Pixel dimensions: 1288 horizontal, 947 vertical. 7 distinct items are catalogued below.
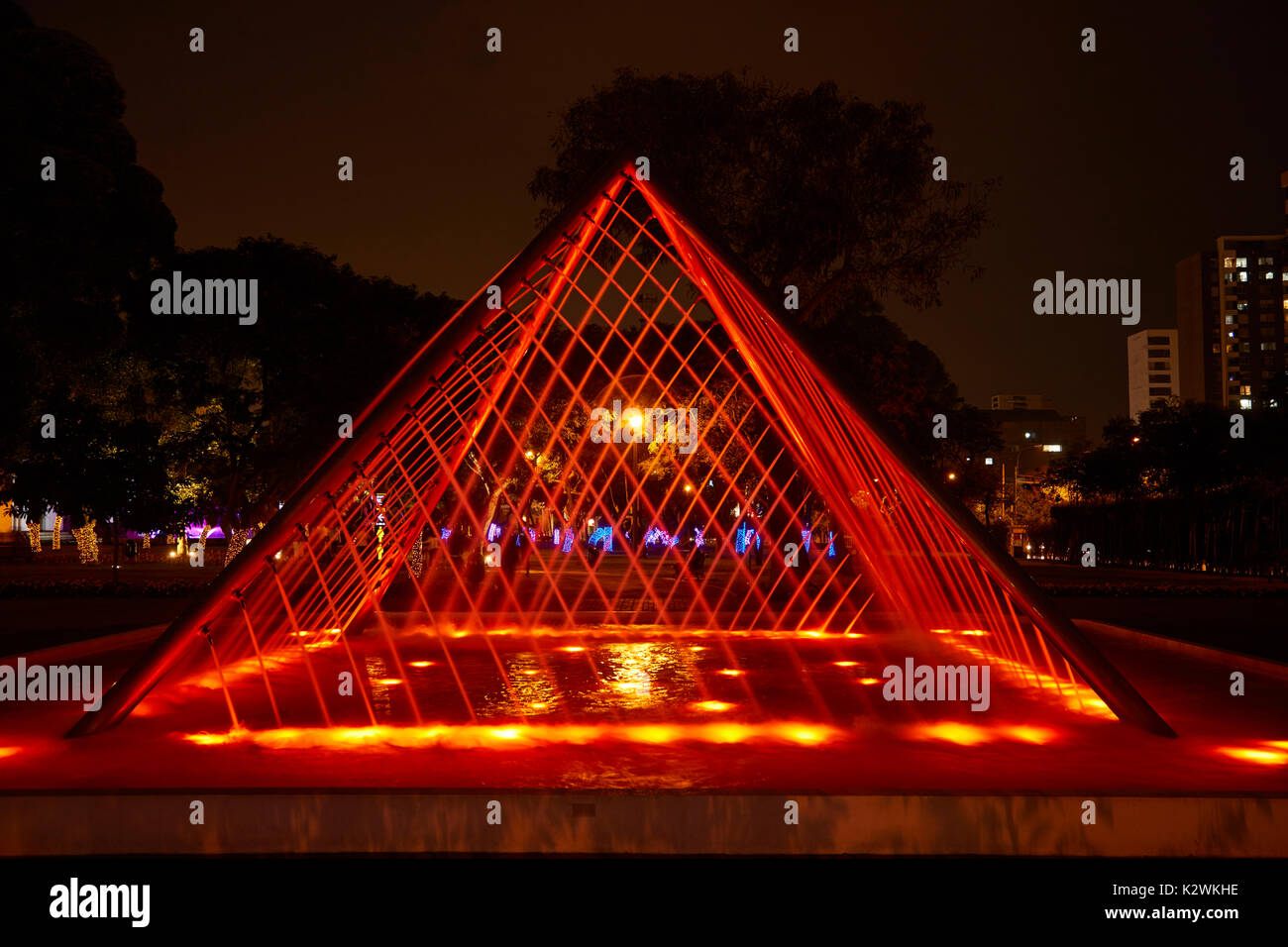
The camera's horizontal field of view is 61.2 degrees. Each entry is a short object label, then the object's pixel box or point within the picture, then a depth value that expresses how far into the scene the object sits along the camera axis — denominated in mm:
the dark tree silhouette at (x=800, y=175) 24891
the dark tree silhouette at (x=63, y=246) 24641
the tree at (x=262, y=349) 35344
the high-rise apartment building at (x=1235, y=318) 183750
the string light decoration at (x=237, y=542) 37394
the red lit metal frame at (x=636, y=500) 10000
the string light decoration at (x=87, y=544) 52469
